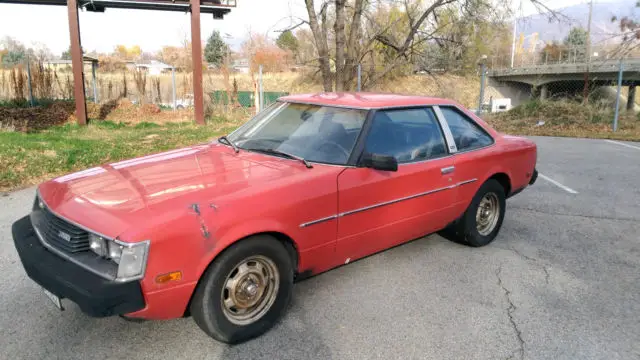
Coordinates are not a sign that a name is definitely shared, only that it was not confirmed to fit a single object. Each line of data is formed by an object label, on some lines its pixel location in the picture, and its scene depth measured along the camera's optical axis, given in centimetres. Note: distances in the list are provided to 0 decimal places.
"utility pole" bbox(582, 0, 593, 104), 1751
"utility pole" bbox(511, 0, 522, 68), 4624
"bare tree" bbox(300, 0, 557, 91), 1402
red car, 259
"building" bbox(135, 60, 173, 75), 3127
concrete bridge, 2840
